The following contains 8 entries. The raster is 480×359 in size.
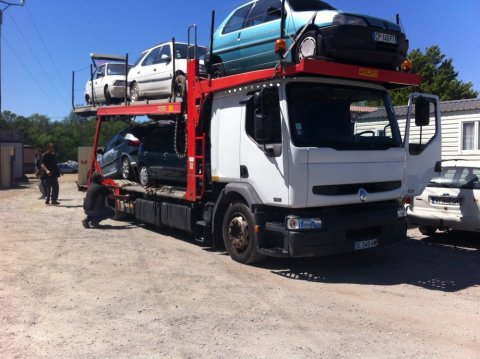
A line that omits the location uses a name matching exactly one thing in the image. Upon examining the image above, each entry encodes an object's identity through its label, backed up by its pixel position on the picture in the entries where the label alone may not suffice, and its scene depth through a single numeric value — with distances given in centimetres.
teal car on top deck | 658
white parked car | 884
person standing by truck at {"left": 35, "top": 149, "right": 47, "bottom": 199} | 1696
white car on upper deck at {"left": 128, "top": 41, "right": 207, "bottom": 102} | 981
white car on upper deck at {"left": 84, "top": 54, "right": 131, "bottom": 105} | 1299
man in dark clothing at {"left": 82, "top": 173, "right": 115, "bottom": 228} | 1137
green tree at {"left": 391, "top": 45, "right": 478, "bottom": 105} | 3472
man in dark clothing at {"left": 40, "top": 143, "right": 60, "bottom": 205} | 1545
